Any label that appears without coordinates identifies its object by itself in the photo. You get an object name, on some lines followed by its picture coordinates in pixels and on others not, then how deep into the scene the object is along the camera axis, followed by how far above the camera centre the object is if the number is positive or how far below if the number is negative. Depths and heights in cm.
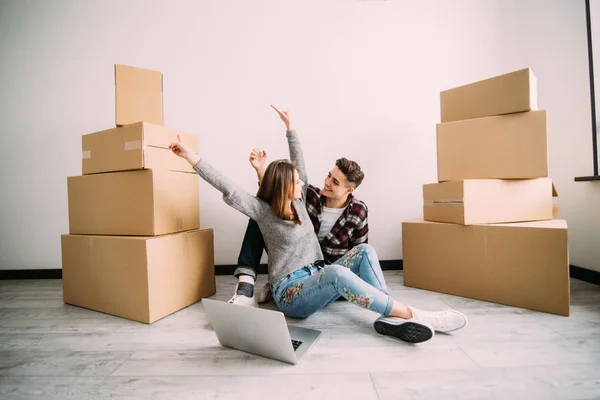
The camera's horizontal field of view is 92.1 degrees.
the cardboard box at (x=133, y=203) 121 +2
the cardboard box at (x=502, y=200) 133 -2
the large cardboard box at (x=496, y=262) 117 -30
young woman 102 -25
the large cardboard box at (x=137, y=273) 117 -29
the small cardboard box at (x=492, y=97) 126 +47
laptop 81 -39
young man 139 -10
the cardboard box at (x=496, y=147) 128 +23
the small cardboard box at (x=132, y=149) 119 +25
